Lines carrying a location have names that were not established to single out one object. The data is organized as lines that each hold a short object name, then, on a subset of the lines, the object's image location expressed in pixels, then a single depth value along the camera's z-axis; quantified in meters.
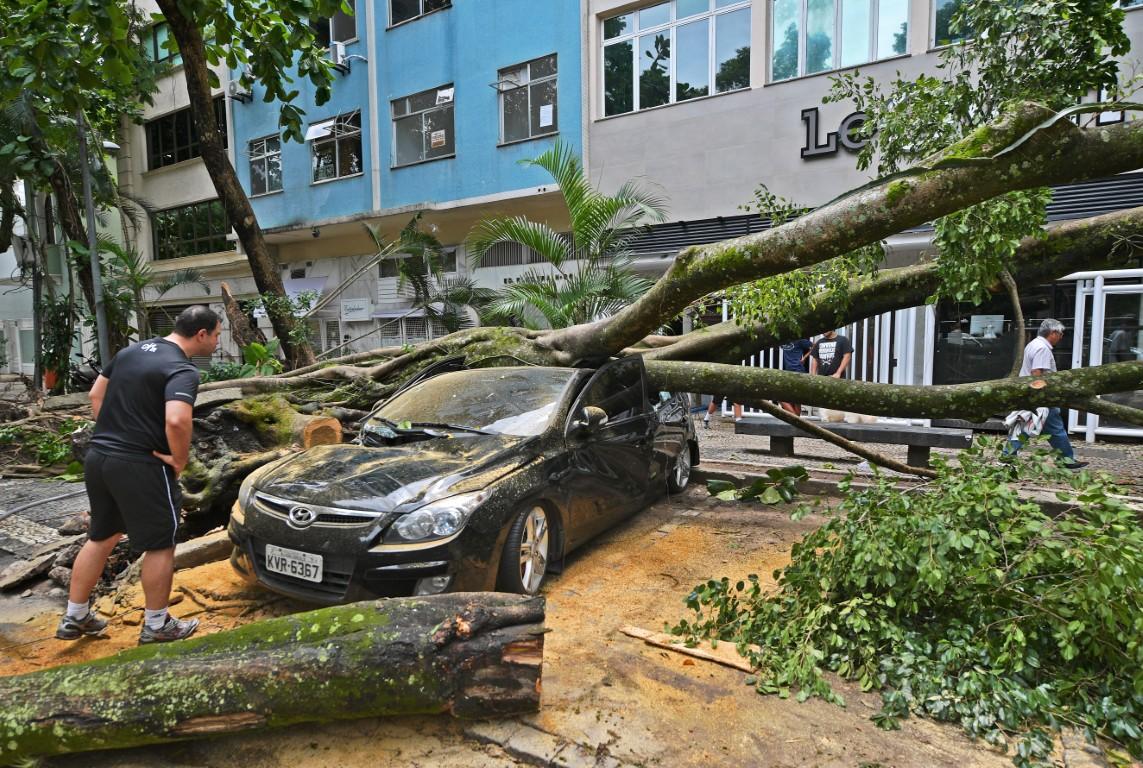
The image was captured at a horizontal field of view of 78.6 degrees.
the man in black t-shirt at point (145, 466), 3.55
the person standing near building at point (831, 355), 9.73
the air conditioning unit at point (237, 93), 19.38
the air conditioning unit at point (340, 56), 17.31
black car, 3.57
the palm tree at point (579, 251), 9.68
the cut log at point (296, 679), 2.54
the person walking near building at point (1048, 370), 7.46
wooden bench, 7.20
